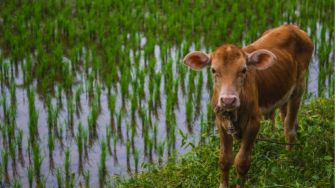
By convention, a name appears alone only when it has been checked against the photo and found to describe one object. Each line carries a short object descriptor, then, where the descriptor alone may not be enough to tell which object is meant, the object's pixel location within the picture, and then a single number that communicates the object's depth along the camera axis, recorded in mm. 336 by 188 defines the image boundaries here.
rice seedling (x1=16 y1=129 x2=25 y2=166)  10141
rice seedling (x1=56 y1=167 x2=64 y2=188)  9048
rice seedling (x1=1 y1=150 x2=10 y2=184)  9633
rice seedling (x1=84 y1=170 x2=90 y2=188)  9172
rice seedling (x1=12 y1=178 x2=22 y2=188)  8500
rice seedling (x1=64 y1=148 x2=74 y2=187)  9266
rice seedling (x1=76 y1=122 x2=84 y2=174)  10195
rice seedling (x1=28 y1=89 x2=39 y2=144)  10734
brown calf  6855
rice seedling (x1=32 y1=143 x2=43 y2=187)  9336
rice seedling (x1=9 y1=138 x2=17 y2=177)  10002
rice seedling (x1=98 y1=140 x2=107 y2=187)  9508
